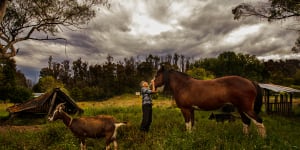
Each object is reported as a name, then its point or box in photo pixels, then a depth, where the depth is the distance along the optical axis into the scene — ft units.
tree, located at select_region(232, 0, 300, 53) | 46.61
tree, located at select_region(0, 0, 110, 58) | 42.24
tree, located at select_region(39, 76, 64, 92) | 169.82
